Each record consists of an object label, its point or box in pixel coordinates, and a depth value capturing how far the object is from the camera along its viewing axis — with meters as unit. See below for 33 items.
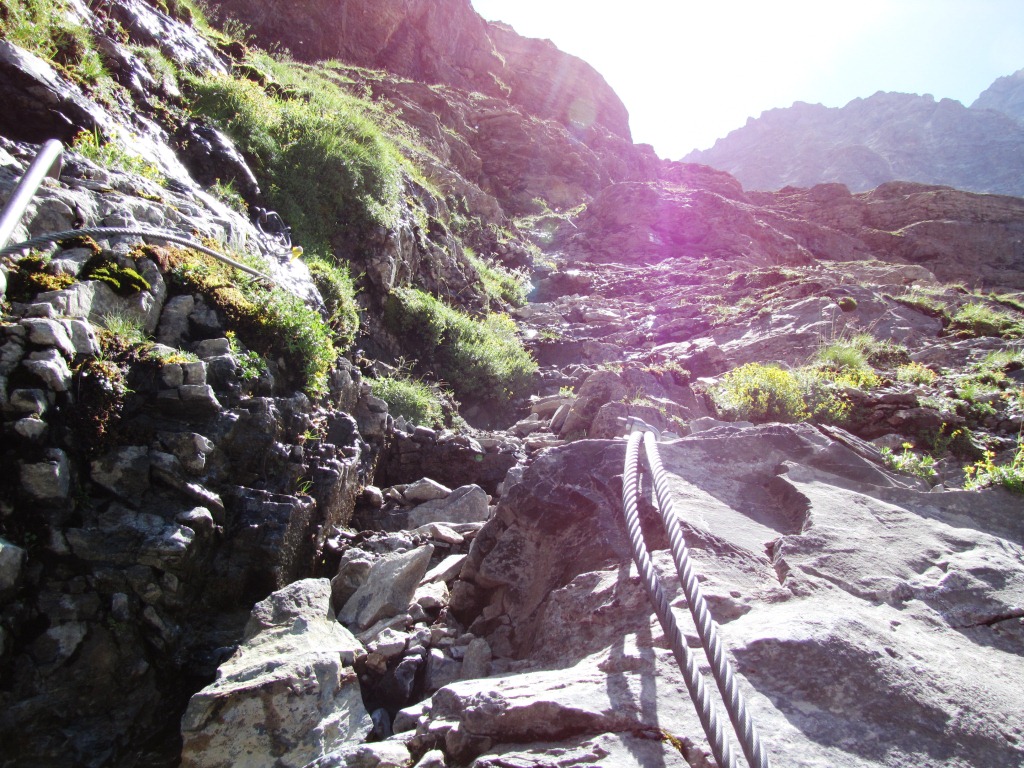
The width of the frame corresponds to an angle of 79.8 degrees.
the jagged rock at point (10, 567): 2.65
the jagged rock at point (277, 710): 2.41
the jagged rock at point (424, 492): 5.44
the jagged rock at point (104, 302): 3.49
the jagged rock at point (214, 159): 7.08
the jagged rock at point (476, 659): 2.79
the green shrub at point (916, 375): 6.92
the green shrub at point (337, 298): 7.21
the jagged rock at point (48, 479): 2.93
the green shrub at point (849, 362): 6.51
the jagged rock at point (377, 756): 1.99
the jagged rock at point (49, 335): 3.17
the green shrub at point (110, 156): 5.09
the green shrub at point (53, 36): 5.58
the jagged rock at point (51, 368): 3.08
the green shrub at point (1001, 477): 3.58
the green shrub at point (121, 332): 3.56
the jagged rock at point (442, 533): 4.35
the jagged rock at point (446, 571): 3.74
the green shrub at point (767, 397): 5.72
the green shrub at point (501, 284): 15.21
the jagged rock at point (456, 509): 5.09
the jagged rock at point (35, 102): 4.88
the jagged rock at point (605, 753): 1.69
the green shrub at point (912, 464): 4.41
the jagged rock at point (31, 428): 2.94
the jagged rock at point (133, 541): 3.00
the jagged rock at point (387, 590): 3.45
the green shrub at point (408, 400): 7.33
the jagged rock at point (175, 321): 4.06
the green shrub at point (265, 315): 4.48
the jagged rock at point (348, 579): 3.75
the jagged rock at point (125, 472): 3.22
